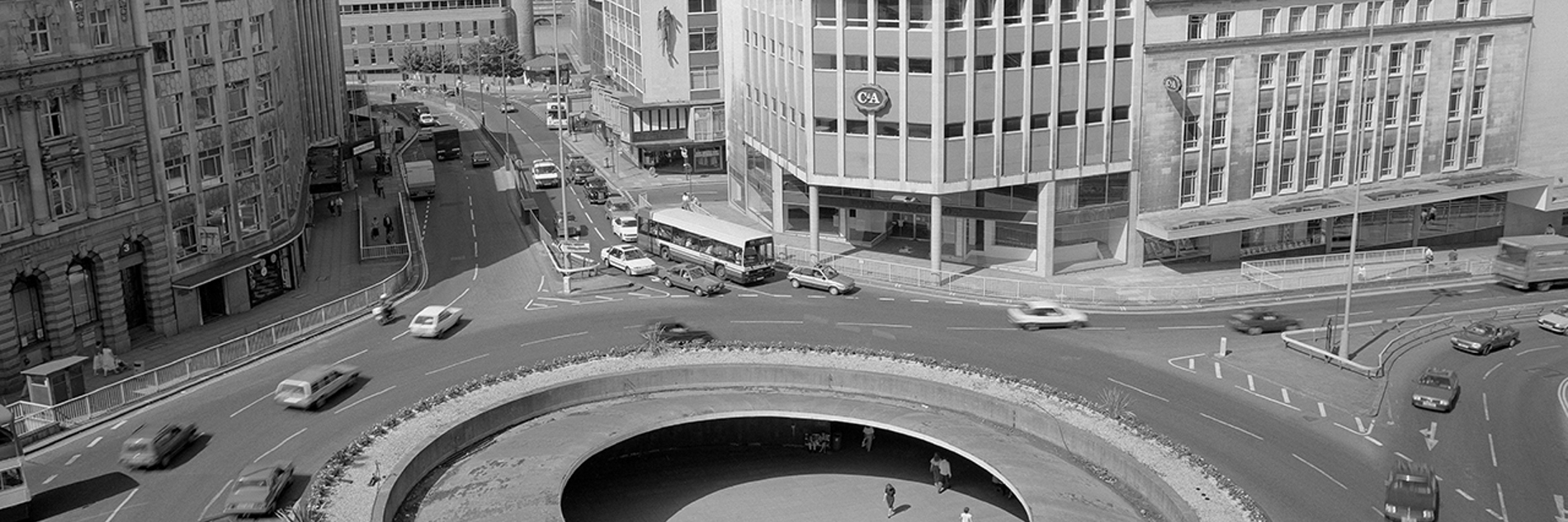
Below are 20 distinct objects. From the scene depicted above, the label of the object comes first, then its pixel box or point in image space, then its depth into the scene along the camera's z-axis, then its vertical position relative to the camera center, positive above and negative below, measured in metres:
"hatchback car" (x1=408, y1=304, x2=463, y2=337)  77.62 -16.85
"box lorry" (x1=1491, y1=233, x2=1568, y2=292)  86.44 -16.40
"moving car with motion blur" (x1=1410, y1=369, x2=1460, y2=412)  66.44 -18.33
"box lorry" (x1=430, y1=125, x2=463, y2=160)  143.75 -14.13
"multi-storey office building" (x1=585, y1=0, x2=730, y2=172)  126.56 -7.84
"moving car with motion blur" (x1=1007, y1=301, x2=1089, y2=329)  79.31 -17.47
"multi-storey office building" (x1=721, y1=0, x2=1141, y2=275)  87.50 -7.77
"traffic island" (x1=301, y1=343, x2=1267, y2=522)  56.78 -18.48
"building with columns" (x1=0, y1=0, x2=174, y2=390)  70.69 -9.21
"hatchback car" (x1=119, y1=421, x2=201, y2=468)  58.94 -17.65
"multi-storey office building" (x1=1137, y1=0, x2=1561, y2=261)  91.81 -9.24
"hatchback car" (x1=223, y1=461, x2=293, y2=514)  54.09 -17.91
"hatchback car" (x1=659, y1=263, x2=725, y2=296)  86.00 -16.58
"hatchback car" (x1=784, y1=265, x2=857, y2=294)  86.50 -16.71
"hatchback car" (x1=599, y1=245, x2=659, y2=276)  91.25 -16.31
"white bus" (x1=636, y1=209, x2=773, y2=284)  88.44 -15.34
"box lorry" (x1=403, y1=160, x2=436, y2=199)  121.44 -14.79
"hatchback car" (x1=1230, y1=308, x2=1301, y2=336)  78.31 -17.73
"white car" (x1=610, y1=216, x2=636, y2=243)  102.69 -16.05
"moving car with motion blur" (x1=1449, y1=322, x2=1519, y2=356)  75.69 -18.20
